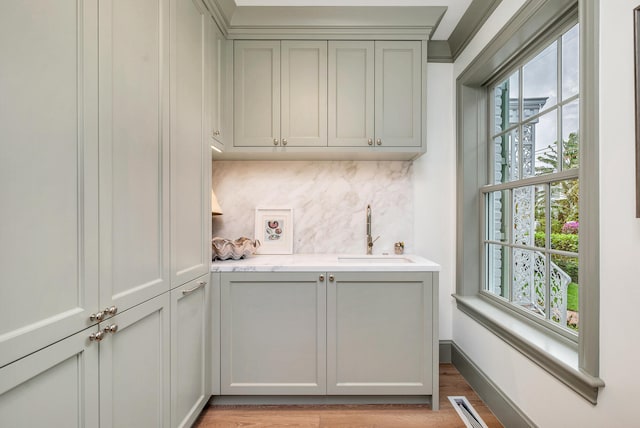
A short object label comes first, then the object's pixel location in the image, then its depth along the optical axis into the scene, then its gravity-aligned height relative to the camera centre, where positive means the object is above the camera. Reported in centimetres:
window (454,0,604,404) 124 +13
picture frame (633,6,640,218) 101 +40
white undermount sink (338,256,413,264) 234 -35
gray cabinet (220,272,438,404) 194 -70
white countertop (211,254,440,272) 193 -32
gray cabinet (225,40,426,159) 217 +77
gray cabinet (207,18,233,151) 191 +76
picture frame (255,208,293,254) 251 -14
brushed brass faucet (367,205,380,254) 249 -19
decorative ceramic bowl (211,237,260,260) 212 -25
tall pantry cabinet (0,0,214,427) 76 +0
